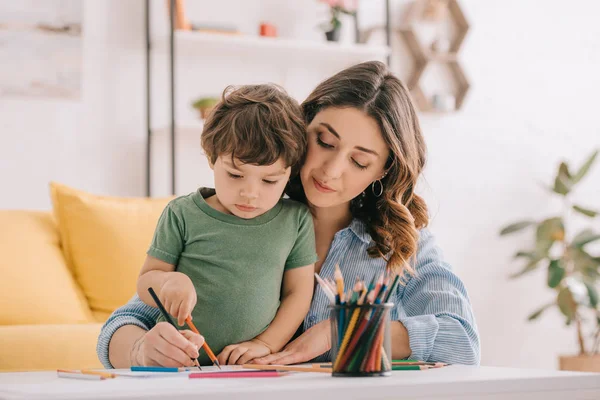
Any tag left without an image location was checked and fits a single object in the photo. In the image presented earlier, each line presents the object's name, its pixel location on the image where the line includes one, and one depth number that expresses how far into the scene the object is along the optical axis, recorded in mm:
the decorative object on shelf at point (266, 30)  3594
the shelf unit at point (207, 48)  3387
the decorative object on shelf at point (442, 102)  3934
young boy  1256
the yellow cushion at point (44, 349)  2170
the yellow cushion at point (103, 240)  2645
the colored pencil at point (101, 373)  928
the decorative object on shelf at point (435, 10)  3959
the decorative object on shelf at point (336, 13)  3617
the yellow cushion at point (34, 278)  2420
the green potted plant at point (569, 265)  3752
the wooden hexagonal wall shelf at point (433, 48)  3961
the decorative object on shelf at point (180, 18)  3395
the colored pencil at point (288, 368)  1006
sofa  2416
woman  1305
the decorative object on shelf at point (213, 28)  3455
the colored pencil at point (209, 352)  1097
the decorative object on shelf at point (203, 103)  3350
